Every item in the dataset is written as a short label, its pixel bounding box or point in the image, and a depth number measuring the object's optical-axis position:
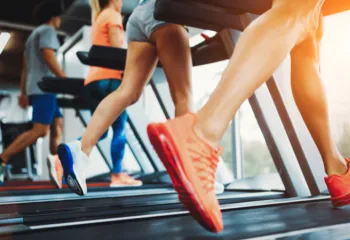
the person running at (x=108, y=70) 2.58
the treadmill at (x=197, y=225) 1.01
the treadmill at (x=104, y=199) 1.46
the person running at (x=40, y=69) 3.41
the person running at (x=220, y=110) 0.85
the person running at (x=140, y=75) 1.66
